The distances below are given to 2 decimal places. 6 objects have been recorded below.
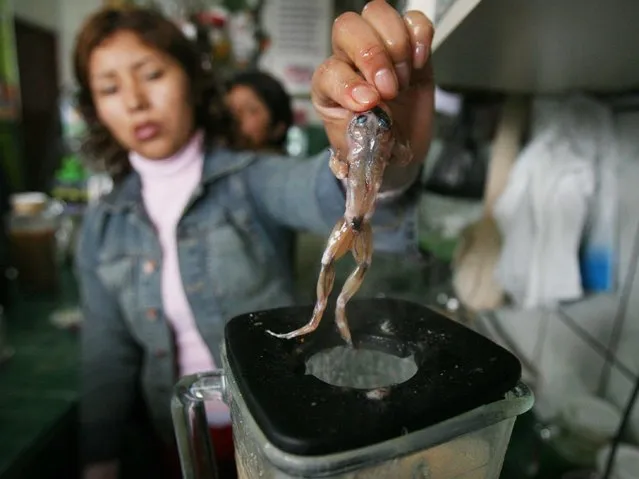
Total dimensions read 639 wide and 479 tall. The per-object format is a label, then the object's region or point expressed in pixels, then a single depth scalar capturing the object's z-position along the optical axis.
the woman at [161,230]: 0.61
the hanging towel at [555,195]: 0.67
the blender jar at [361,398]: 0.20
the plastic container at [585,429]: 0.62
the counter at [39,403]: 0.61
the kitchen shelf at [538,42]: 0.34
